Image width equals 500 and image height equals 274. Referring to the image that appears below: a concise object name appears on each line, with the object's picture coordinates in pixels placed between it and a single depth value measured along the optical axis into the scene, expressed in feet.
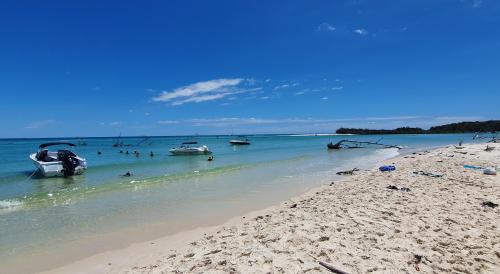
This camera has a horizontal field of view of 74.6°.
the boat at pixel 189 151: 150.20
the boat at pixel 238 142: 243.87
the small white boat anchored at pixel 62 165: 77.87
